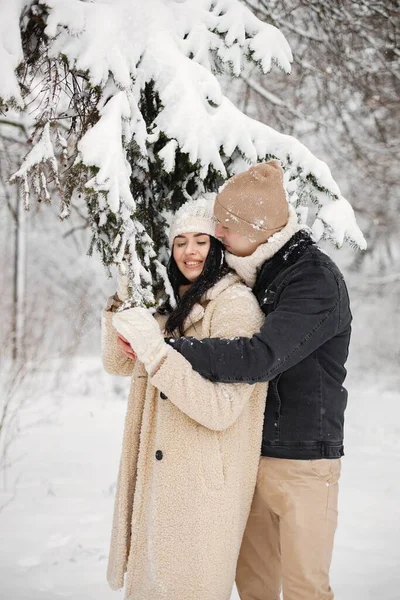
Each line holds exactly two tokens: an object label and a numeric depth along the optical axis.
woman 2.42
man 2.55
